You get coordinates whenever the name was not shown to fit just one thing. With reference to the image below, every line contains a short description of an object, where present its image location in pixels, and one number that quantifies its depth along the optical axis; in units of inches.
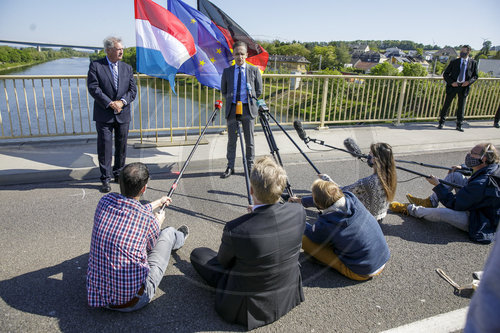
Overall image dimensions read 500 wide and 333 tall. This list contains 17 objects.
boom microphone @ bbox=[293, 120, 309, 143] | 187.2
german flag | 244.1
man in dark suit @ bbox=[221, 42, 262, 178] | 210.7
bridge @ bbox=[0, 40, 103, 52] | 948.7
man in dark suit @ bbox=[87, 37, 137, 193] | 192.5
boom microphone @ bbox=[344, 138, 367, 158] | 178.9
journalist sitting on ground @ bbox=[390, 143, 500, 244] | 149.2
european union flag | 236.4
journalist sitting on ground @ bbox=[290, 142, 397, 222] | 149.7
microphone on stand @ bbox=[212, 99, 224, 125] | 191.4
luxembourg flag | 220.8
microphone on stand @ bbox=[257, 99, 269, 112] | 187.9
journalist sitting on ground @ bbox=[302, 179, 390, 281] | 119.9
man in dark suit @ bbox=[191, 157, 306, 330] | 93.2
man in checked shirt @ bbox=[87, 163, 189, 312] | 99.7
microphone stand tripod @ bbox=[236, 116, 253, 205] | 157.2
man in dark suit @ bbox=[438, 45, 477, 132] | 353.4
